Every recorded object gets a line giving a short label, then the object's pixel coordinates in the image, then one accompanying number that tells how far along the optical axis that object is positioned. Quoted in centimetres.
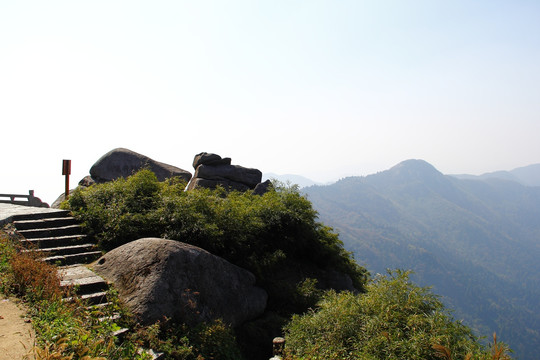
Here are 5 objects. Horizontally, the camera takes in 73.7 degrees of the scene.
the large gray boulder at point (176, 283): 651
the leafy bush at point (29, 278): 619
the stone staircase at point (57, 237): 843
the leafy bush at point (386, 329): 496
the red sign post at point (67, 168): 1287
